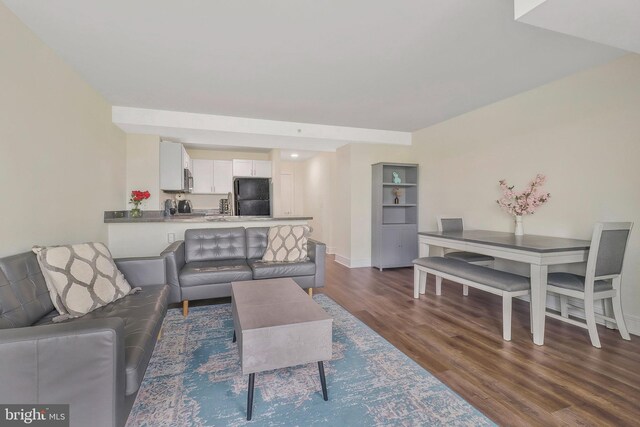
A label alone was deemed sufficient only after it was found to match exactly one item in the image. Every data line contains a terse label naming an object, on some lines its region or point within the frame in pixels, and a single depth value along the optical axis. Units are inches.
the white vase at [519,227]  125.8
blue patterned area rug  59.4
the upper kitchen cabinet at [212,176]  227.0
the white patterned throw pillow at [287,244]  135.7
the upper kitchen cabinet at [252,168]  228.8
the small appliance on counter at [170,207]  182.2
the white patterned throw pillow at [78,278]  70.3
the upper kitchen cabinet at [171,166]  176.2
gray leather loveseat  114.0
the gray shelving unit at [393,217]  193.0
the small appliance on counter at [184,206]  220.2
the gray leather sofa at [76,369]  43.6
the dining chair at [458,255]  134.6
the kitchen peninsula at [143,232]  137.5
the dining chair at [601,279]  87.0
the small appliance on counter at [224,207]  240.1
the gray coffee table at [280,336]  60.5
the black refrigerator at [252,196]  222.7
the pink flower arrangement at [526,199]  123.1
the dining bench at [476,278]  94.0
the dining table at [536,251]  90.2
